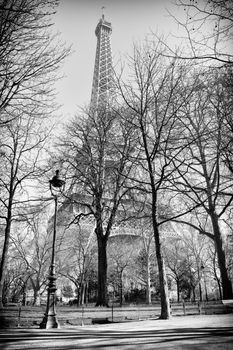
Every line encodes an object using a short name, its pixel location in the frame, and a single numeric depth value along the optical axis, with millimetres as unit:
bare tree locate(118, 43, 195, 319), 10172
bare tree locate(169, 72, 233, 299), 13243
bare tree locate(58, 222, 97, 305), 32375
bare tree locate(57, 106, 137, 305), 13680
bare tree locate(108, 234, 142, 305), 36312
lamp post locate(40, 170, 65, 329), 8062
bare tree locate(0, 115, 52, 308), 14312
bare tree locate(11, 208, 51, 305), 28297
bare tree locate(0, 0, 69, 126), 5502
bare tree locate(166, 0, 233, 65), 4926
